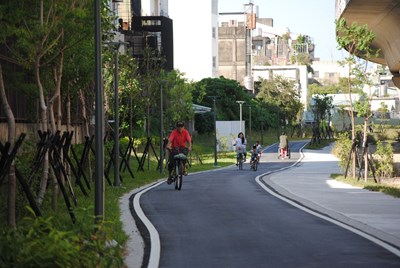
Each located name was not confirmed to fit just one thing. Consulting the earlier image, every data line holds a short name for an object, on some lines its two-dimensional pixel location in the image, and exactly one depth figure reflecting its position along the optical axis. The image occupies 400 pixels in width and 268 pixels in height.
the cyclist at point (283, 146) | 67.75
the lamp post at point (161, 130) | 43.47
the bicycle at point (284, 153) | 70.62
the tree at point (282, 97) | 124.75
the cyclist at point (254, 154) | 50.36
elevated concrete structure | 34.34
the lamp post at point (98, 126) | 14.37
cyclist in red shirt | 27.61
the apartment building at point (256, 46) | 142.00
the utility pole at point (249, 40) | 139.02
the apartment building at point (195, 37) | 122.50
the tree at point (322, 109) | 112.56
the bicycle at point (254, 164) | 50.12
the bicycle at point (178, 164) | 27.58
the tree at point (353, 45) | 34.94
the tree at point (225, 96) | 107.94
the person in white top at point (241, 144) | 51.39
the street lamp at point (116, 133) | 30.36
